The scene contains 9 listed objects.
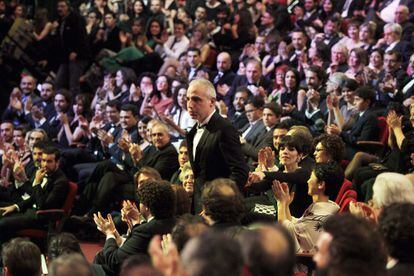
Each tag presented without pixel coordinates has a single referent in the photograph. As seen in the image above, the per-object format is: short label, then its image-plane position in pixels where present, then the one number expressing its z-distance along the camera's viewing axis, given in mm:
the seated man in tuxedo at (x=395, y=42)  19090
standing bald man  10113
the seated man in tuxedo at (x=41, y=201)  14709
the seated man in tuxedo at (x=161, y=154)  15313
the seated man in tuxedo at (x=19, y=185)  15787
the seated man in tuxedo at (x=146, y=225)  9308
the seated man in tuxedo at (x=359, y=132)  14953
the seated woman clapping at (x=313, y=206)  9718
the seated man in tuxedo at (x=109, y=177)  16088
